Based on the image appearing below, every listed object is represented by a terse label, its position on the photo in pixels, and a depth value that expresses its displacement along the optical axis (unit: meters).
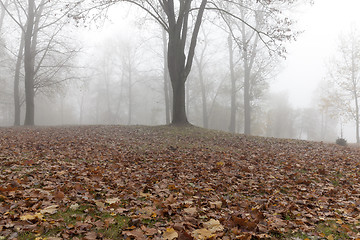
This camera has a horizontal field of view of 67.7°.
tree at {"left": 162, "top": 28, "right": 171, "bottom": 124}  26.55
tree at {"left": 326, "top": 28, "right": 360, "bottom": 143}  24.33
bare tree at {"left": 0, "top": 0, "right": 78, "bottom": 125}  17.89
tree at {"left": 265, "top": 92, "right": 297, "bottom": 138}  42.09
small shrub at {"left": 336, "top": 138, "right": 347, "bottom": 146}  14.30
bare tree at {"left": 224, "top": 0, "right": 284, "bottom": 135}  23.28
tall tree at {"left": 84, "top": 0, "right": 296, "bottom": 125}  13.38
